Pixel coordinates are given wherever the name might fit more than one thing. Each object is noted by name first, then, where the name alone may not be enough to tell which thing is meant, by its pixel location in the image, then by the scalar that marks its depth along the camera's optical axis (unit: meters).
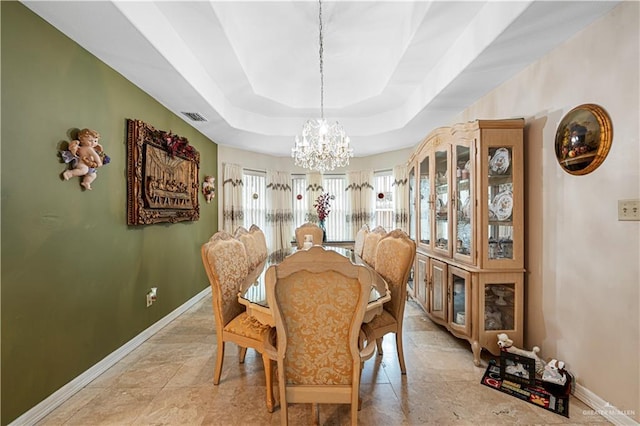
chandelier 3.02
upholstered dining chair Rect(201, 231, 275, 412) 1.86
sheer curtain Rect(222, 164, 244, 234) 4.77
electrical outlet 2.77
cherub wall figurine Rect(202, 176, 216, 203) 4.16
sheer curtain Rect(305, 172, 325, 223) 5.46
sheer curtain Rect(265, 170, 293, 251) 5.39
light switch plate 1.51
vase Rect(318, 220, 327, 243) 4.24
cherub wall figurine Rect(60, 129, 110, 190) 1.88
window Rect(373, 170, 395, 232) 5.27
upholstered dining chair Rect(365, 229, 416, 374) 2.03
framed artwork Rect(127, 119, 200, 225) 2.54
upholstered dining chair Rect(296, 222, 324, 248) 4.11
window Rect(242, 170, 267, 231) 5.14
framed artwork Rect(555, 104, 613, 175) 1.68
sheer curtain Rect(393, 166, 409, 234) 4.85
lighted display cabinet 2.26
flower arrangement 4.39
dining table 1.65
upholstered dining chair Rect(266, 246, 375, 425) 1.24
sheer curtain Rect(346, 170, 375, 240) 5.34
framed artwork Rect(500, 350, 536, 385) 1.94
